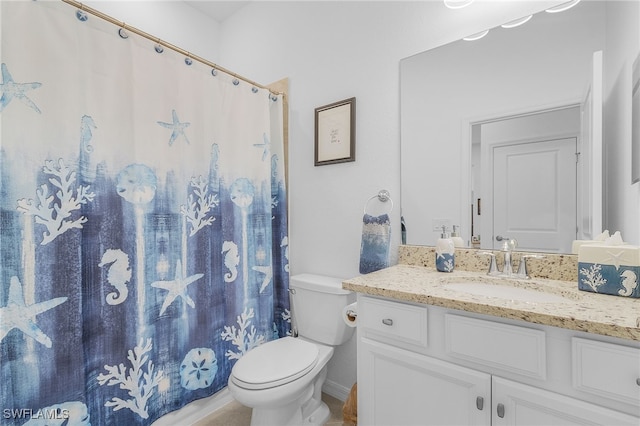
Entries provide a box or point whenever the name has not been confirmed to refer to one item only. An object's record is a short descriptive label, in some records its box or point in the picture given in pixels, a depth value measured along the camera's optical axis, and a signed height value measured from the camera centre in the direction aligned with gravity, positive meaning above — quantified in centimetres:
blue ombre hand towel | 162 -19
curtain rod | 122 +81
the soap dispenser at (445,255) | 142 -22
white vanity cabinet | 78 -50
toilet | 134 -74
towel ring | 170 +7
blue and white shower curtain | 111 -6
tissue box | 96 -21
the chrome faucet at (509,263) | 130 -24
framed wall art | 183 +47
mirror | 125 +40
